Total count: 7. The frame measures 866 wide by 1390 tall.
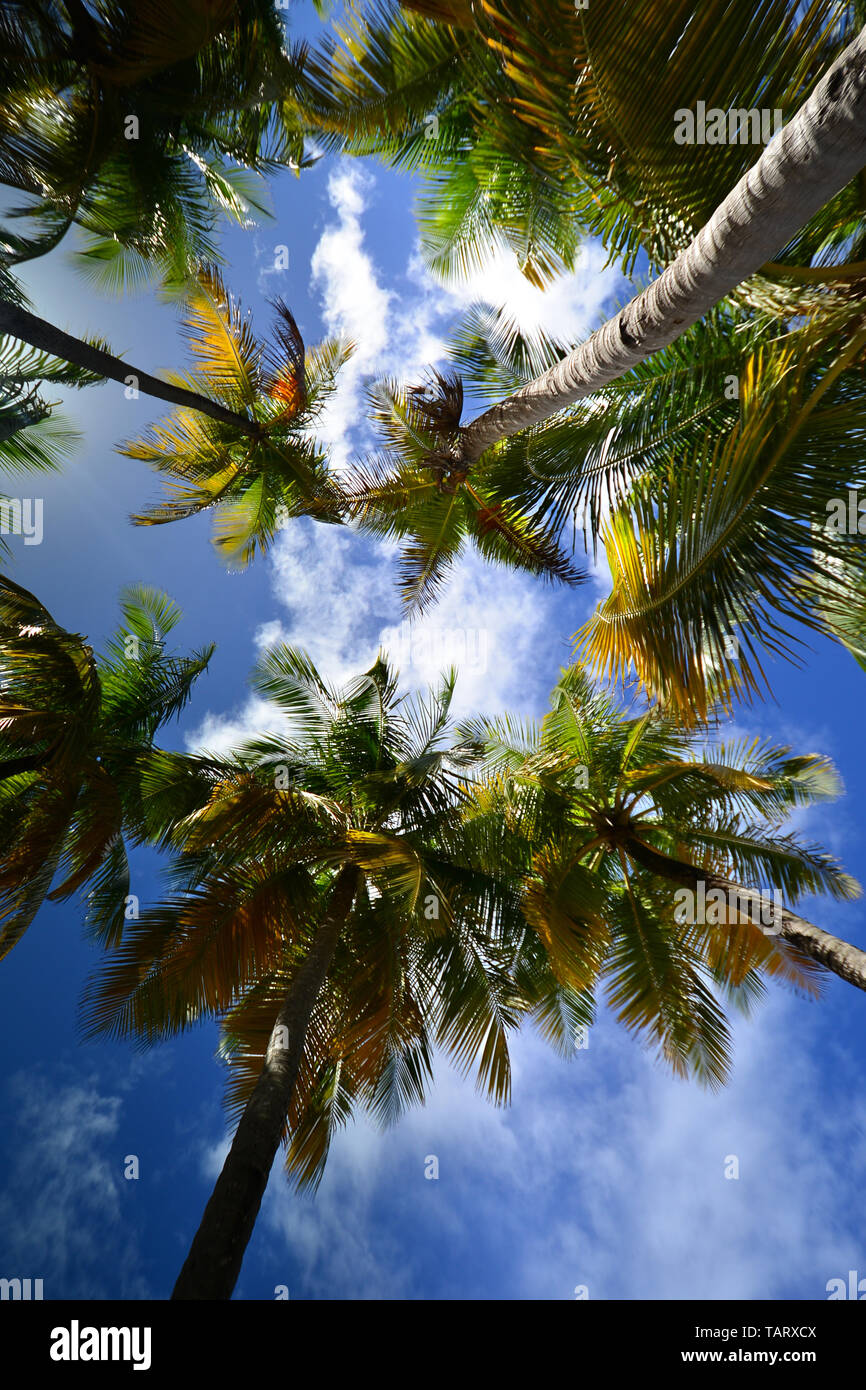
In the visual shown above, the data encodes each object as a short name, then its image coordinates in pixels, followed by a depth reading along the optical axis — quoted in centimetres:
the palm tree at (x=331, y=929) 797
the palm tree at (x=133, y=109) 691
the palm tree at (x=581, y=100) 370
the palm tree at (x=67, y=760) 726
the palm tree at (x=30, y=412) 921
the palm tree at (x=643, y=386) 306
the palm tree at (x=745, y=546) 395
